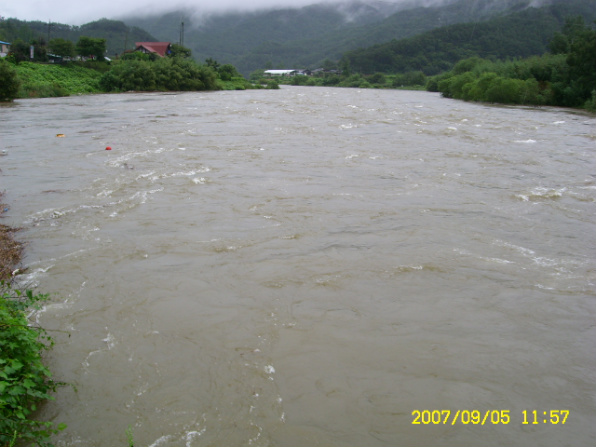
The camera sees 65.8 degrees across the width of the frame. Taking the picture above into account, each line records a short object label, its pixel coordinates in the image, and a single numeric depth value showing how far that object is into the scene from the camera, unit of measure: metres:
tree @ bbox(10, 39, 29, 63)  52.28
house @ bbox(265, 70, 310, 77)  134.50
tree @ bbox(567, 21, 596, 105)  37.78
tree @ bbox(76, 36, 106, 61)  59.94
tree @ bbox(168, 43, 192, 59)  76.48
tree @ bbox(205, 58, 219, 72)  73.40
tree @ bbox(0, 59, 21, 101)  32.35
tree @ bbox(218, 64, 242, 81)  70.08
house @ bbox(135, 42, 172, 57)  76.01
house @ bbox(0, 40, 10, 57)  56.83
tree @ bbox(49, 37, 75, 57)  55.72
